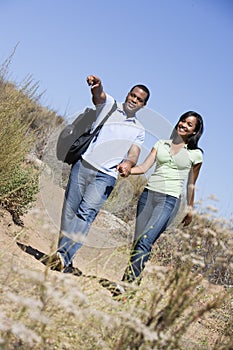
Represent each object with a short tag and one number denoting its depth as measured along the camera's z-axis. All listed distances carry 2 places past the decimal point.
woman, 4.19
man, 4.27
